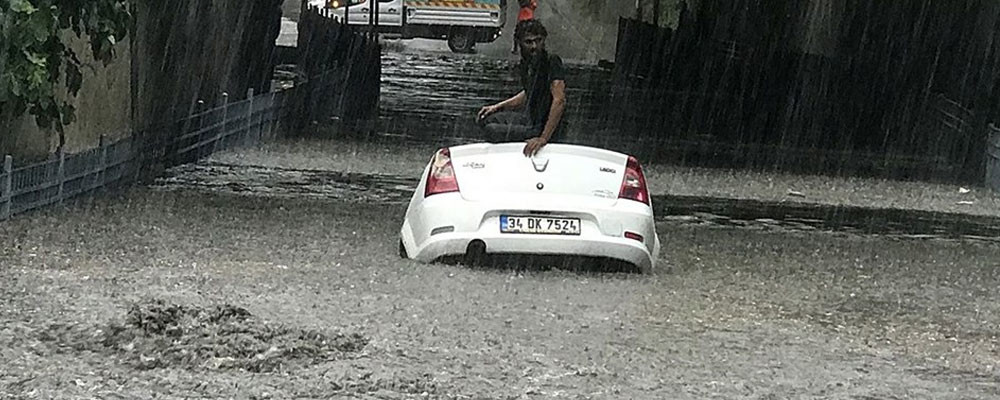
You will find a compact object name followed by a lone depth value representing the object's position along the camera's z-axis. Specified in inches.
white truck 1884.8
